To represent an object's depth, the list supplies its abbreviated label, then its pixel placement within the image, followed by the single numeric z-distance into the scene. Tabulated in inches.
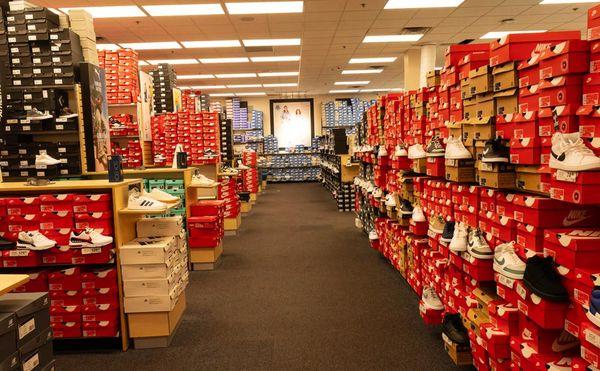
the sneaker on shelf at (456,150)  123.0
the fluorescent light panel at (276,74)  530.9
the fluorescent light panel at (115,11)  272.8
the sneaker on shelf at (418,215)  167.5
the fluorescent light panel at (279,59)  438.3
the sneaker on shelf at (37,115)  171.3
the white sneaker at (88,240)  130.3
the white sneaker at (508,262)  93.0
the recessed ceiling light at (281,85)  623.8
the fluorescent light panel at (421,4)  280.5
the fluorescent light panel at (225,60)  435.8
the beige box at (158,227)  149.9
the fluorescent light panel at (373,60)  459.5
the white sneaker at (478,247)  108.4
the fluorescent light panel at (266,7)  274.8
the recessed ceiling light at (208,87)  617.2
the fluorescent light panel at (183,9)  274.7
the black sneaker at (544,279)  78.8
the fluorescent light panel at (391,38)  366.0
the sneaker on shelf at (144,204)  139.0
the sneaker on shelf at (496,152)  101.9
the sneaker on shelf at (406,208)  185.5
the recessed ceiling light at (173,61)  430.8
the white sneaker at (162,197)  156.4
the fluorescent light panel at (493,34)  365.7
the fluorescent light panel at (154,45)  366.3
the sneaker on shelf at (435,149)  141.3
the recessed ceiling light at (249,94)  720.5
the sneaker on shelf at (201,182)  224.2
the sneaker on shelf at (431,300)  141.2
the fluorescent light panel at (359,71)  534.0
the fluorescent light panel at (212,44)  365.7
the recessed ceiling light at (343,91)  721.3
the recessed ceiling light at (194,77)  528.1
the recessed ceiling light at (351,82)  627.3
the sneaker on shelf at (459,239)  118.1
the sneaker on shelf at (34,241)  129.4
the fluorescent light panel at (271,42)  367.9
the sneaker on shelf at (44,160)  170.4
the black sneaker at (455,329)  117.3
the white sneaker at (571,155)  70.9
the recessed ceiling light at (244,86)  625.4
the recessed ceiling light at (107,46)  363.2
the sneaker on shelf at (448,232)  131.7
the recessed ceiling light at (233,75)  528.4
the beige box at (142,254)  136.0
